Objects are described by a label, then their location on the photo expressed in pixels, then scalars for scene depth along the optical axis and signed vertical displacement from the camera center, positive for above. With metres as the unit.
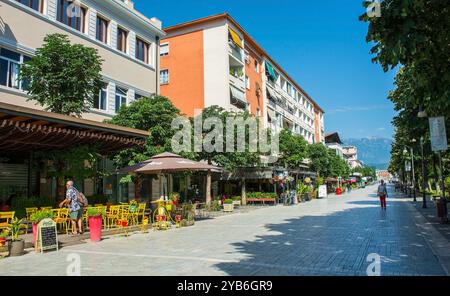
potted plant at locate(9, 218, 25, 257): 9.62 -1.46
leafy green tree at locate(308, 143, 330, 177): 53.31 +3.72
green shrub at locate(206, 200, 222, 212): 26.32 -1.46
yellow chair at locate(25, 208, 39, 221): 12.74 -0.74
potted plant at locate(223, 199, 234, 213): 25.85 -1.42
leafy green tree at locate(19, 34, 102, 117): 14.31 +4.19
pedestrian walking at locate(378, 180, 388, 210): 22.47 -0.51
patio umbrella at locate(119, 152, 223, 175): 15.42 +0.87
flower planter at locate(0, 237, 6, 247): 9.56 -1.31
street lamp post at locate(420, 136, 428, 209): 22.63 +1.02
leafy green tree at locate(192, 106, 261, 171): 26.70 +2.29
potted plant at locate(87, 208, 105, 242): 11.92 -1.14
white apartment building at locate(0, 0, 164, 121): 16.44 +7.66
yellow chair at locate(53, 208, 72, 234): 12.43 -1.01
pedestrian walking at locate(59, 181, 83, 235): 12.14 -0.61
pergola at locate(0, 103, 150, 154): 11.10 +1.80
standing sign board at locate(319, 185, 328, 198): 45.61 -0.82
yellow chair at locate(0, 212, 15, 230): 10.57 -0.81
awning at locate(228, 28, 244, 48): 36.92 +14.21
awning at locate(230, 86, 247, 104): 36.22 +8.59
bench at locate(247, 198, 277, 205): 33.61 -1.32
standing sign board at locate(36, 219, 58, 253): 9.92 -1.26
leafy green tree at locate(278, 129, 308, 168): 39.81 +3.58
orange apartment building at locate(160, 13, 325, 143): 36.00 +11.65
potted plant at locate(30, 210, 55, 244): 10.42 -0.80
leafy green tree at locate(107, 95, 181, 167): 18.16 +2.97
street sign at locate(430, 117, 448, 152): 12.37 +1.61
